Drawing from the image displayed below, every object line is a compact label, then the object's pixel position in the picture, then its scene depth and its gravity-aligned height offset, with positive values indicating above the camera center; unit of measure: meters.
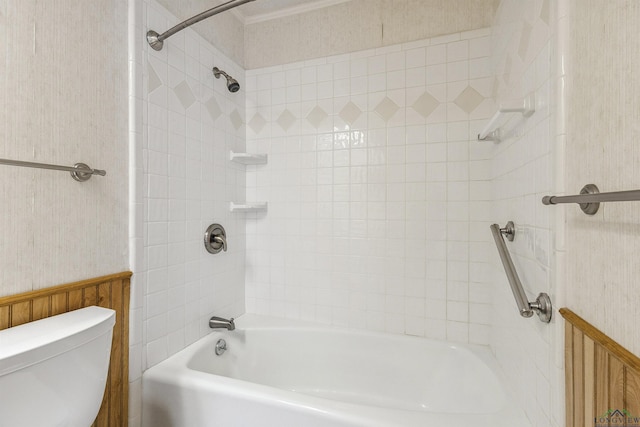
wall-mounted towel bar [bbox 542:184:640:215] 0.49 +0.03
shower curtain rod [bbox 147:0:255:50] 1.18 +0.79
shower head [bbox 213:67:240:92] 1.72 +0.75
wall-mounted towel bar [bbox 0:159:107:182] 0.84 +0.13
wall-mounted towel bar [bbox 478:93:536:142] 1.01 +0.36
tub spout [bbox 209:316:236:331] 1.70 -0.64
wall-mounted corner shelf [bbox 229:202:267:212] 1.86 +0.03
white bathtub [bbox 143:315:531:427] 1.06 -0.79
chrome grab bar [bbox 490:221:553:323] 0.90 -0.27
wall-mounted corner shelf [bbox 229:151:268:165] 1.87 +0.33
